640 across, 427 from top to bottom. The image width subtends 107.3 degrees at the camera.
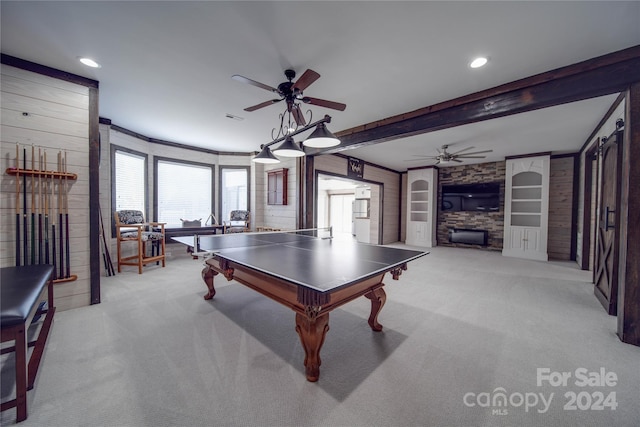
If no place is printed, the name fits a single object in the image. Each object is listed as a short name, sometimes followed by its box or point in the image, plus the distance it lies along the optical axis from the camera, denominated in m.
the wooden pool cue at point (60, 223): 2.67
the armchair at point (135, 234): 4.26
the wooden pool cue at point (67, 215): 2.71
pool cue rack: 2.48
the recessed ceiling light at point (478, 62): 2.34
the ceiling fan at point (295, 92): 1.99
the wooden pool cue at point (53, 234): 2.63
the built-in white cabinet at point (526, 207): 5.97
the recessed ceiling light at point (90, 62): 2.48
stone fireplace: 7.10
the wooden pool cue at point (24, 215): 2.46
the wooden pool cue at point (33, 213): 2.50
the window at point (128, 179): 4.55
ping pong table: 1.56
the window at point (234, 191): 6.53
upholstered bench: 1.30
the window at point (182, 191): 5.58
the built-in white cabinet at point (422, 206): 7.84
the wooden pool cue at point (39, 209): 2.50
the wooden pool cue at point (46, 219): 2.58
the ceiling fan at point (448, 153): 5.45
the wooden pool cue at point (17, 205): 2.39
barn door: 2.67
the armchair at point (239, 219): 6.00
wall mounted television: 7.05
